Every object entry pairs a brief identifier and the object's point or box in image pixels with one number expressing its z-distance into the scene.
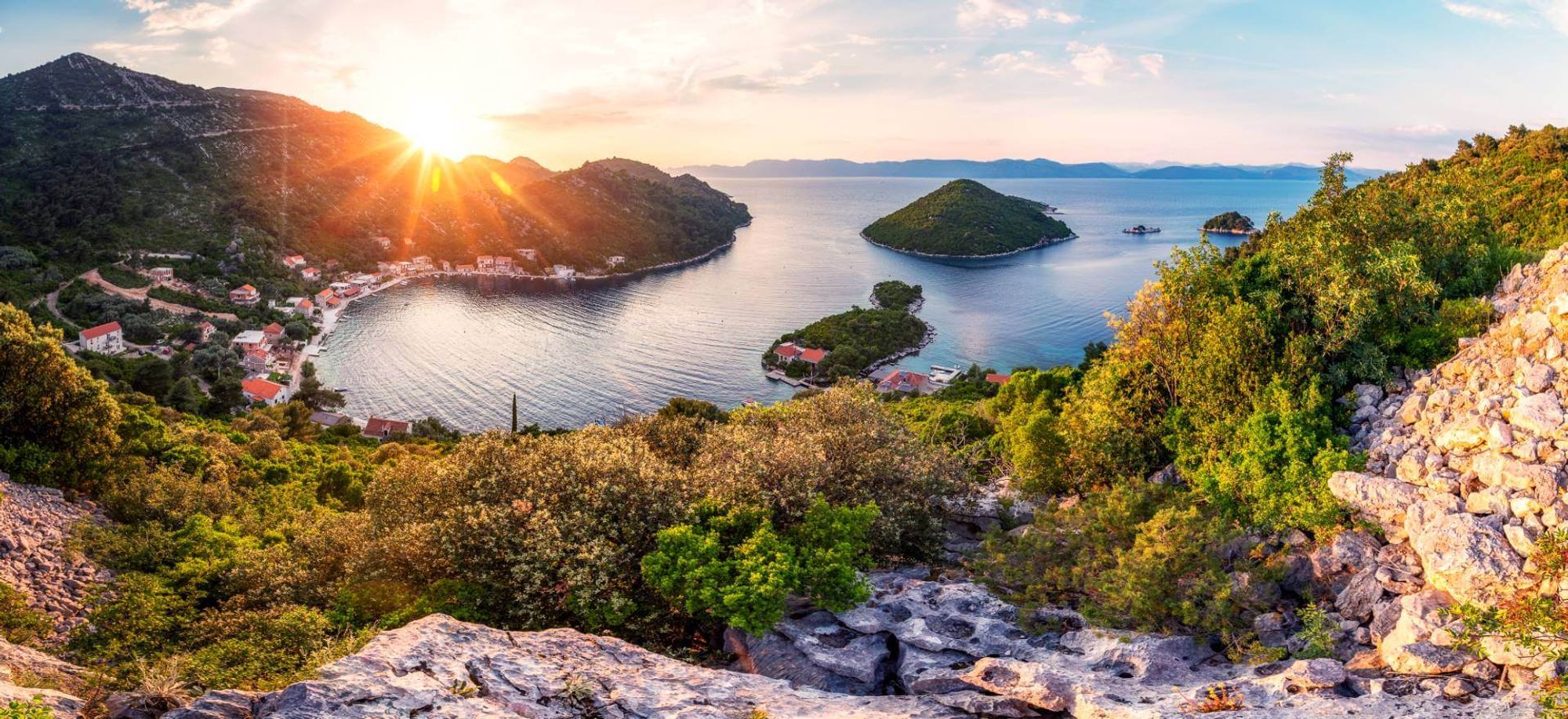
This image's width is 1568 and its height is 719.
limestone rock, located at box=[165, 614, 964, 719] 9.48
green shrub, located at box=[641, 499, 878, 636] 14.49
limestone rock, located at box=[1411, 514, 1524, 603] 11.77
